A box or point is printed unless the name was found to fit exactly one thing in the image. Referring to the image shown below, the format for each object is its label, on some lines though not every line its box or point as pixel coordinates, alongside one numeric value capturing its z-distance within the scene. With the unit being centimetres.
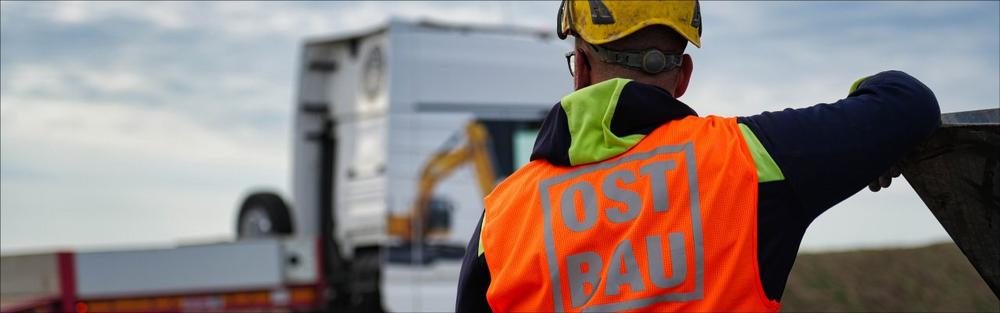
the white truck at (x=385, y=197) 1238
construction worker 244
